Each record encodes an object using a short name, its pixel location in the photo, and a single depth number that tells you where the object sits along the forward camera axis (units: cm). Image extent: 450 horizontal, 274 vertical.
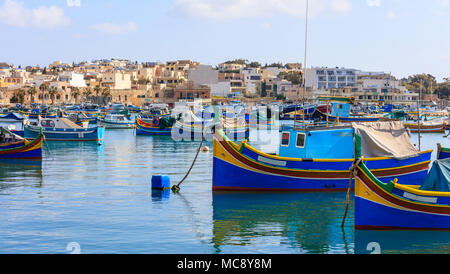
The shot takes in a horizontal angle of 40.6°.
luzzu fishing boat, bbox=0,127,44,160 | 3634
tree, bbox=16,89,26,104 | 14199
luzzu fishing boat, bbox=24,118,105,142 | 5200
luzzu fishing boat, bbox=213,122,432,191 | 2381
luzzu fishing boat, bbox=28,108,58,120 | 8876
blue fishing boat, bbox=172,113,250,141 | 5475
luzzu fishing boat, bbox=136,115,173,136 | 6147
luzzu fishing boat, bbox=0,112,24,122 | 9339
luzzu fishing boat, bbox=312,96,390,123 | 6919
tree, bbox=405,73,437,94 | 16980
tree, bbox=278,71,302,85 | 17238
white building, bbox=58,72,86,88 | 15600
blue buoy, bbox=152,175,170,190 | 2583
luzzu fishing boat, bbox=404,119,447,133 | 6793
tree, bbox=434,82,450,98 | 17425
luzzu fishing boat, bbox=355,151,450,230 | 1678
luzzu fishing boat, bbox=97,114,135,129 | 7612
